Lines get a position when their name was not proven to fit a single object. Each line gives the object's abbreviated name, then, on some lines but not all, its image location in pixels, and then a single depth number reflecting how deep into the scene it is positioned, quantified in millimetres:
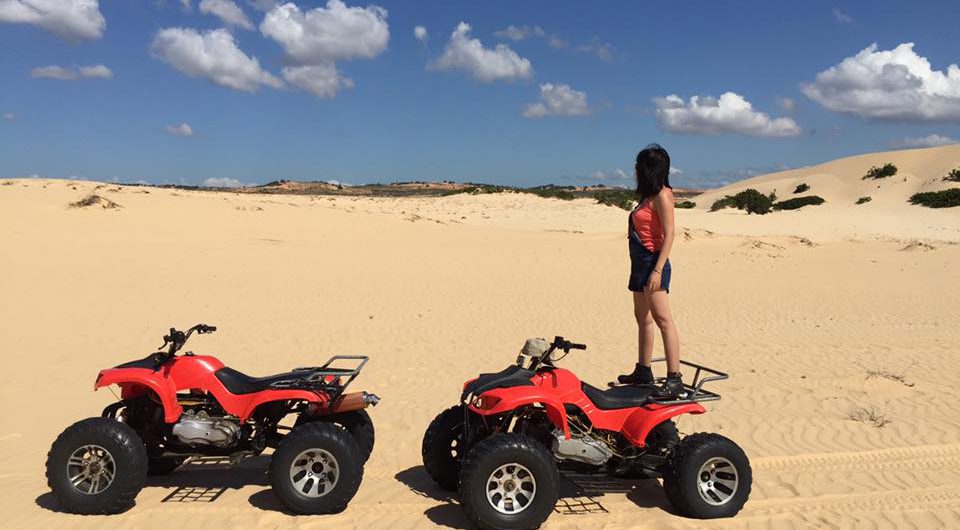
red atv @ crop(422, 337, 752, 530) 4496
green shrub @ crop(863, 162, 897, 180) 53650
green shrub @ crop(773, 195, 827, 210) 47656
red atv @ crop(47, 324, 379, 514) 4746
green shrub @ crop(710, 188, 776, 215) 42344
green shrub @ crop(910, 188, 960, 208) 39062
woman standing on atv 5375
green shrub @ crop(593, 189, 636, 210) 43906
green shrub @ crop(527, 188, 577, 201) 45281
